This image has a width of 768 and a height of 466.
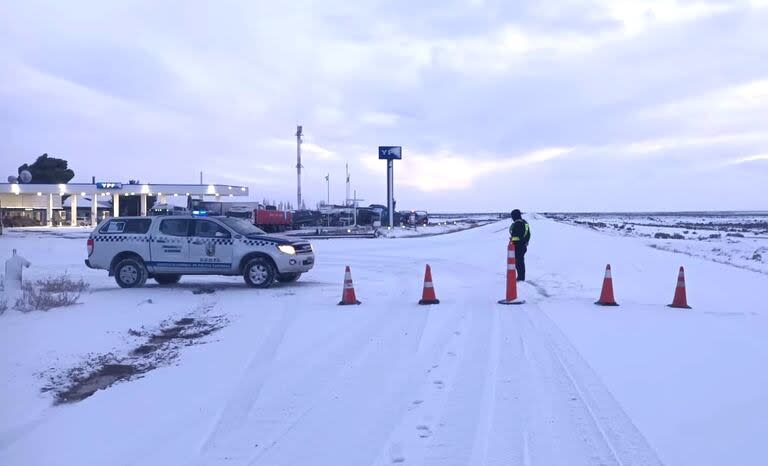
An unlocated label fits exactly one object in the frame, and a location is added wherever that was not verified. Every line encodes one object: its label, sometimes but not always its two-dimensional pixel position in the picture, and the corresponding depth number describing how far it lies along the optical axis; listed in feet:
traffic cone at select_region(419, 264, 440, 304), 46.88
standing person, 59.57
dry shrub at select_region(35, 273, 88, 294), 51.36
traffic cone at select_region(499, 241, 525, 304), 46.13
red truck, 198.59
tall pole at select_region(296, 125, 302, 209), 254.47
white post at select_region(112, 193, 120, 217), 270.83
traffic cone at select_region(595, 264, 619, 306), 45.91
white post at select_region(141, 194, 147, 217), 271.14
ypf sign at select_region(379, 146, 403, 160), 214.48
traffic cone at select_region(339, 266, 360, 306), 47.03
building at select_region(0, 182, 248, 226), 258.98
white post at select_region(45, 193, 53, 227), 288.73
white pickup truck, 56.85
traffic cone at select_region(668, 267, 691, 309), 45.27
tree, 353.10
